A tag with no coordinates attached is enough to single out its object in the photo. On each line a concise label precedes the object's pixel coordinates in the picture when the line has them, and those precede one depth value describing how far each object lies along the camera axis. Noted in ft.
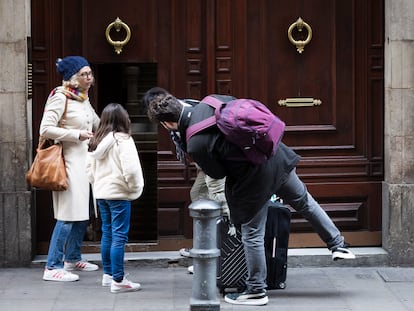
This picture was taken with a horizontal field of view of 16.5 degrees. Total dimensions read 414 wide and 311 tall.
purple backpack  33.67
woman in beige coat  39.83
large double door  43.43
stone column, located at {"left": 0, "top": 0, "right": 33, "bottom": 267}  41.66
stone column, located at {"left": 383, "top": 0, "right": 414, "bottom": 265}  42.31
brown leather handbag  39.72
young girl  37.17
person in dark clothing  34.32
